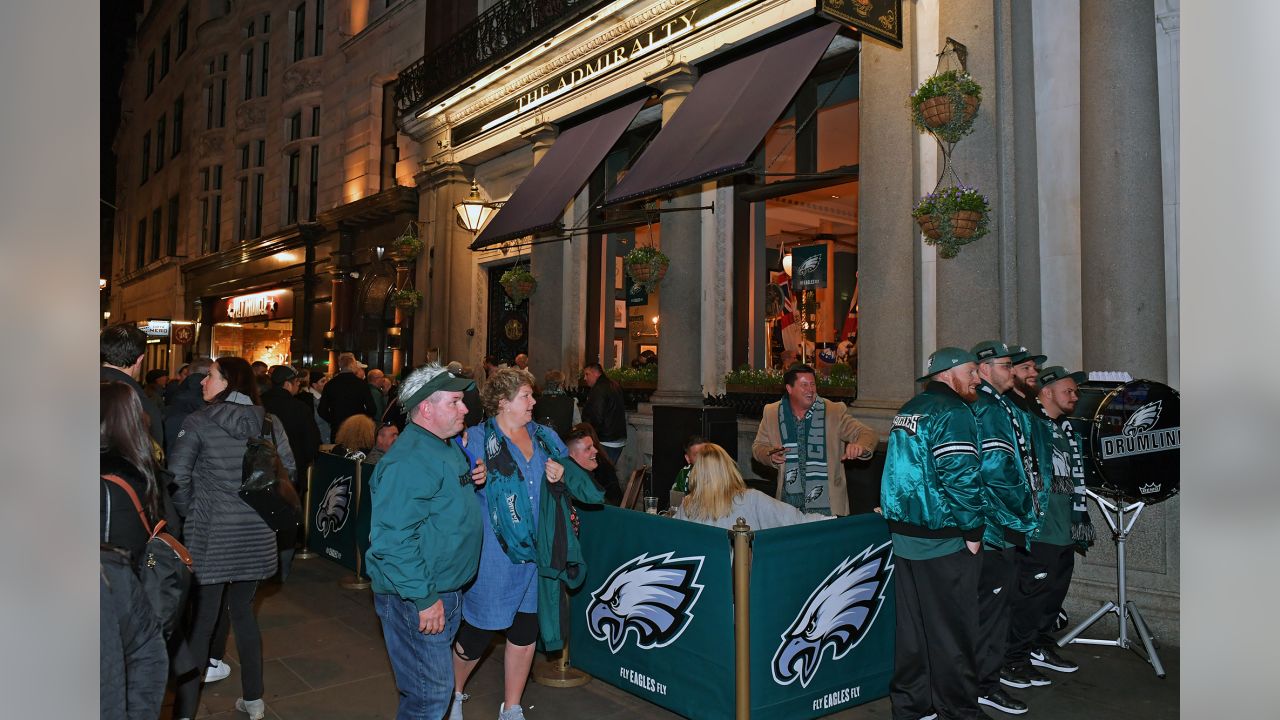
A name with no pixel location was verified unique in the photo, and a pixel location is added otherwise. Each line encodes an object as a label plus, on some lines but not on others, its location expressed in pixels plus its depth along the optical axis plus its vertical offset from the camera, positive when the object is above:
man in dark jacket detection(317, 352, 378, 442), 11.74 -0.18
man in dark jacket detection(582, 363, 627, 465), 11.23 -0.36
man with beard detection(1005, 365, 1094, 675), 6.09 -1.17
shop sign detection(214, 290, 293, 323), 26.30 +2.61
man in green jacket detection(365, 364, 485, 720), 3.81 -0.73
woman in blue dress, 4.66 -0.83
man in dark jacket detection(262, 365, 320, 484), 9.01 -0.34
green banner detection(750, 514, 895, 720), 4.75 -1.40
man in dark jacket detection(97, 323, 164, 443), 5.18 +0.22
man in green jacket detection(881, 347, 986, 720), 4.86 -0.91
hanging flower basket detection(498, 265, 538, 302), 15.73 +1.95
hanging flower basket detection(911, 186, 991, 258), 7.86 +1.64
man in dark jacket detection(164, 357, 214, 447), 7.33 -0.17
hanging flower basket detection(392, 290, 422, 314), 19.00 +1.96
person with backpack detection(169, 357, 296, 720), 4.95 -0.85
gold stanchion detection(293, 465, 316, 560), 10.00 -1.79
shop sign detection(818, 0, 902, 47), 7.78 +3.71
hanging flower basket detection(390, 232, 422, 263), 18.67 +3.13
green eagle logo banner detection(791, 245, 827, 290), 11.99 +1.77
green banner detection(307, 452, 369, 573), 9.05 -1.45
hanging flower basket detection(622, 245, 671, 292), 12.30 +1.81
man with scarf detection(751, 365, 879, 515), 7.08 -0.51
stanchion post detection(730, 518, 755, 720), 4.63 -1.30
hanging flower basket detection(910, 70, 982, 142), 7.95 +2.75
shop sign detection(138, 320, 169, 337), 29.91 +2.02
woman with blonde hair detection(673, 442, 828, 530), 5.48 -0.76
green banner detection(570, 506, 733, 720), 4.81 -1.42
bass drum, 6.09 -0.40
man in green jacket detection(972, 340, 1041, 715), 4.99 -0.69
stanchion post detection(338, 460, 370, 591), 8.50 -1.90
